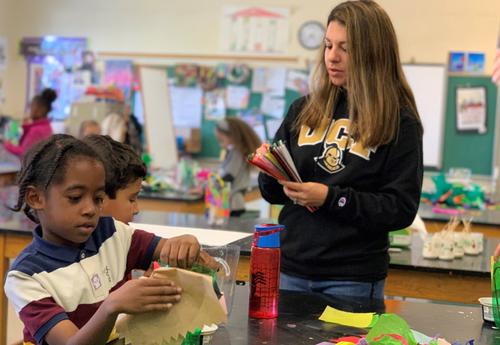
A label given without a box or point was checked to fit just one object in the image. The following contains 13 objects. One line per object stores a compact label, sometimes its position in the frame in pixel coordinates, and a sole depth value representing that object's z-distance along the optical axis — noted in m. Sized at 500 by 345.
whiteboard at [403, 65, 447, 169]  6.72
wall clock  7.11
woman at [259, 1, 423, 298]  1.96
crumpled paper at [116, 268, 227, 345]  1.26
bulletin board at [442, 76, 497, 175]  6.66
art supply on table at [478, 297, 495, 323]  1.71
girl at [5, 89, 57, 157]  6.57
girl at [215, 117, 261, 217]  5.46
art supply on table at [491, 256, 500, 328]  1.67
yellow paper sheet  1.62
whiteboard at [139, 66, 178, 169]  6.77
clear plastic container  1.53
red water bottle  1.62
